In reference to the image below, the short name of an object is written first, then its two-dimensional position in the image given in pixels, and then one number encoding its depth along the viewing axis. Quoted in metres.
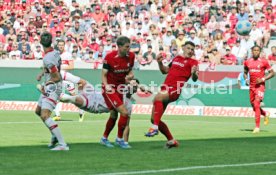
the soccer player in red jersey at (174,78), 16.80
